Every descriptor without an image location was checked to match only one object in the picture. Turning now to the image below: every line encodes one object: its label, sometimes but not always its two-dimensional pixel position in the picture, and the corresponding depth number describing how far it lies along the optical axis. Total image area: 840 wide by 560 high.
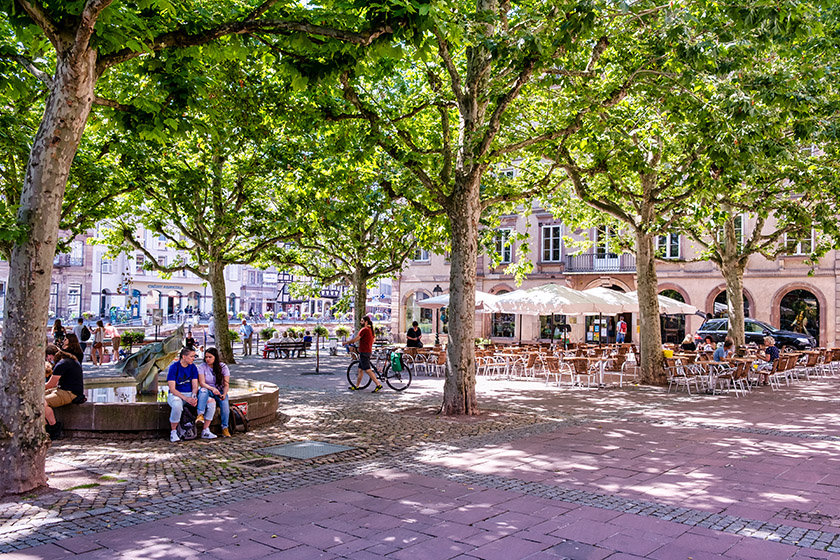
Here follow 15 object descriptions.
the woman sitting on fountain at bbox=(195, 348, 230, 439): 9.21
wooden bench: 26.58
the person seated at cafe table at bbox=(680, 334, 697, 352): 21.70
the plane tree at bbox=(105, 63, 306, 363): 17.52
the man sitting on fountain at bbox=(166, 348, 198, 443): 9.05
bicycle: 16.23
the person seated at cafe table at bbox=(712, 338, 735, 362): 16.42
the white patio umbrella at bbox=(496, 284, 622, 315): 18.94
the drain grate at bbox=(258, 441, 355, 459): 8.33
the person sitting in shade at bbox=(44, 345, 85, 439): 8.88
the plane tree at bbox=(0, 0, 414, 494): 6.14
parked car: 26.72
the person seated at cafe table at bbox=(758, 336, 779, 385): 17.86
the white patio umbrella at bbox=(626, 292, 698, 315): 22.59
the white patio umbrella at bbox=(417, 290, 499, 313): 20.80
